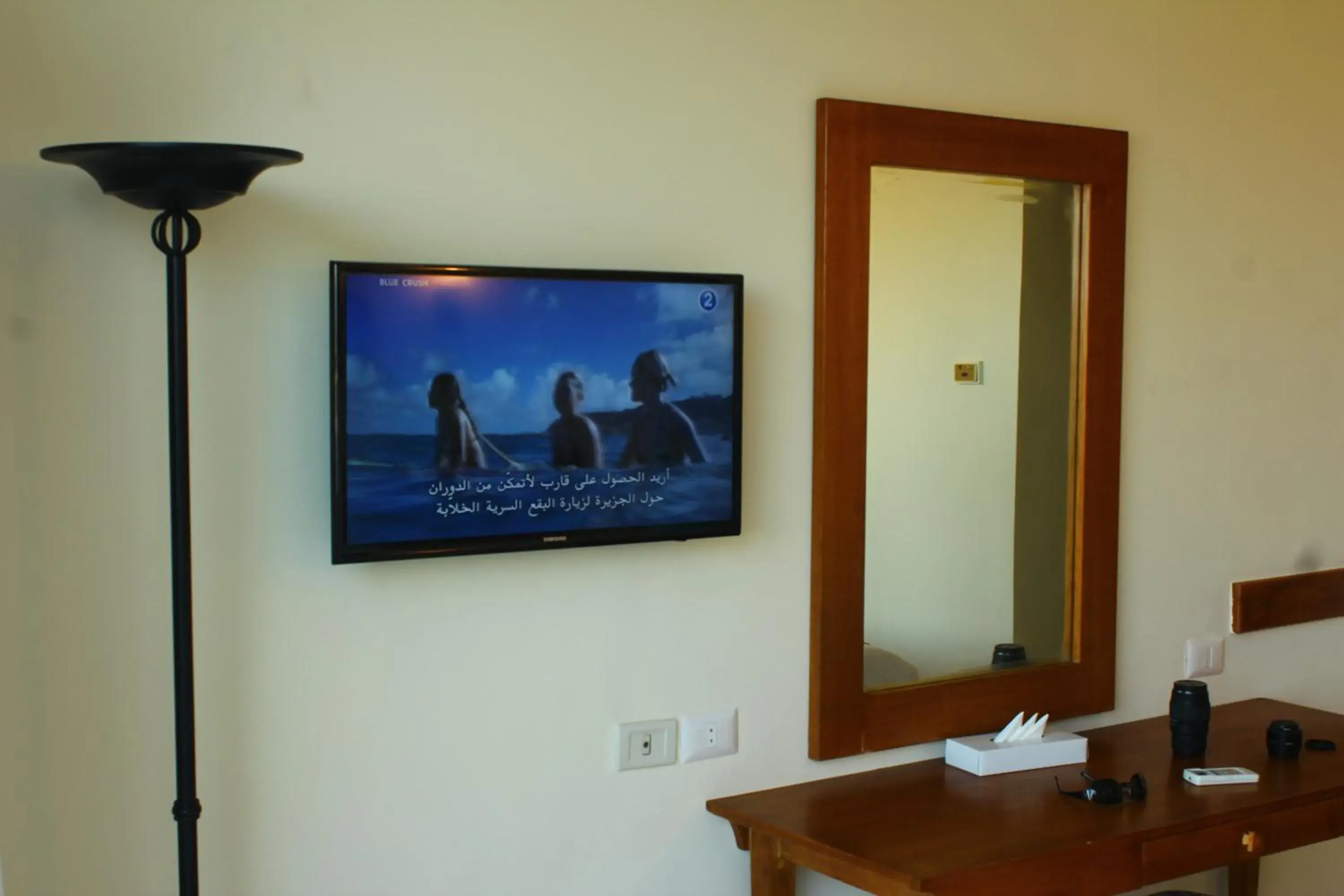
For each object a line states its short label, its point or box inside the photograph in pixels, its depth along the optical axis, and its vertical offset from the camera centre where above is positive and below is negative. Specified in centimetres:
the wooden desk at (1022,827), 217 -73
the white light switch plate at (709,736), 244 -61
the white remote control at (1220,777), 255 -71
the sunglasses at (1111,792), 243 -70
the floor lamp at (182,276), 172 +15
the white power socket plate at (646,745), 236 -61
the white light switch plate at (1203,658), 312 -60
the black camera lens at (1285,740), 270 -68
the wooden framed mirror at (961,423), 255 -6
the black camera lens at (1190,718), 270 -64
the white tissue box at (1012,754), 261 -69
